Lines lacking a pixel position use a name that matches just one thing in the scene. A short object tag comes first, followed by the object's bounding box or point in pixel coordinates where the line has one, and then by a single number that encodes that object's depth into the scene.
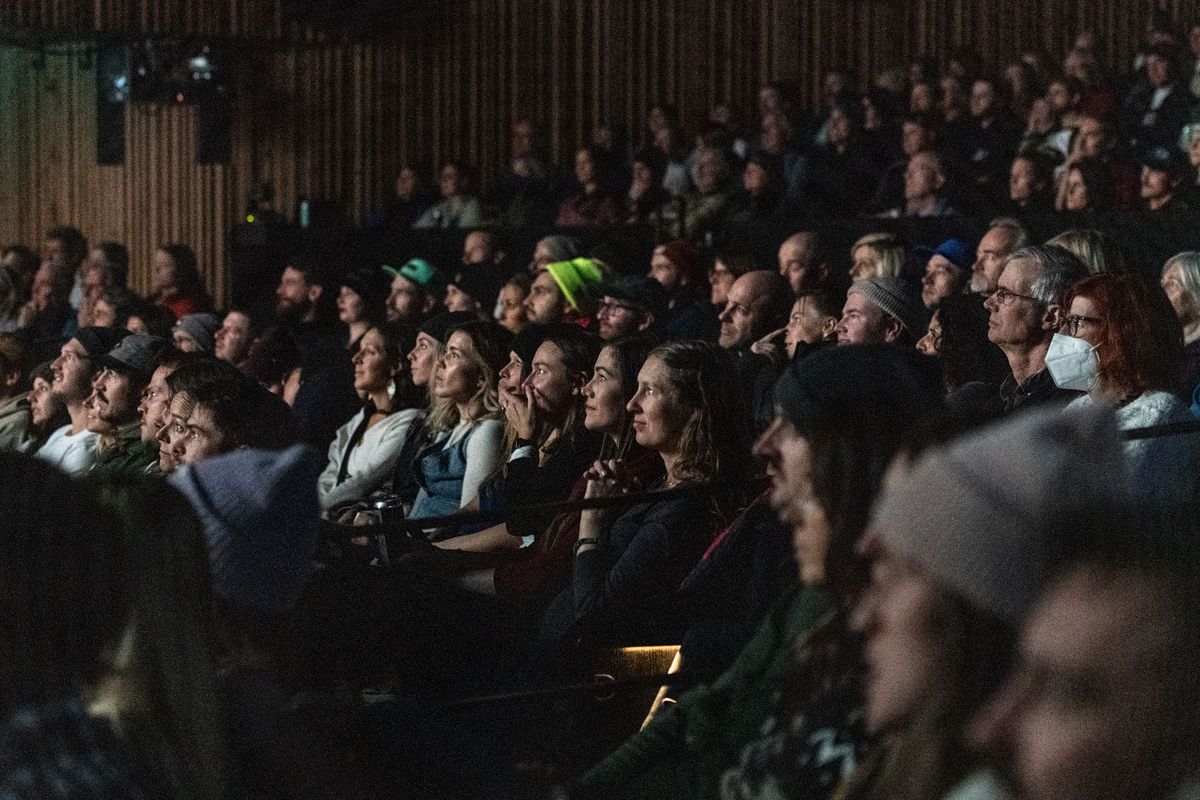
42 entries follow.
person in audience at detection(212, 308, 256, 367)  6.69
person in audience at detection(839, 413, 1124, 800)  1.61
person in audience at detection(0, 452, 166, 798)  1.88
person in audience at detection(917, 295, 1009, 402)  4.70
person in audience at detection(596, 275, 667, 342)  6.05
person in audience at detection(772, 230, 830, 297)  6.42
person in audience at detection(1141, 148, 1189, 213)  7.53
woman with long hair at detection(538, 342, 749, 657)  3.61
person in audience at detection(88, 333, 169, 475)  5.26
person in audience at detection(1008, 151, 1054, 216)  7.80
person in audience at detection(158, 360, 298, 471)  3.87
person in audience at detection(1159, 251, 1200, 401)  4.95
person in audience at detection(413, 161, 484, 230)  10.41
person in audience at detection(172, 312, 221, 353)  6.77
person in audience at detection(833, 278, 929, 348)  4.95
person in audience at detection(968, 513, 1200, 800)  1.56
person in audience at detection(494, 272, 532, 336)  7.08
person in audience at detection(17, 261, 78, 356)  8.52
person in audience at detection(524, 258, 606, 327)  6.65
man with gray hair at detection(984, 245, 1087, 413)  4.43
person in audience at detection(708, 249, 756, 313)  6.54
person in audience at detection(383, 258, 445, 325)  7.77
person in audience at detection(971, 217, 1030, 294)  5.64
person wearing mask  3.65
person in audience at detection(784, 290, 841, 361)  5.31
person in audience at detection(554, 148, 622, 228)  9.59
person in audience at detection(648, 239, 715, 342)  6.84
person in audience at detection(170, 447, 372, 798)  2.11
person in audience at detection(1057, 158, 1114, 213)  7.68
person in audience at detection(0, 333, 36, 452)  6.03
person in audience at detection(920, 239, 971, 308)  5.94
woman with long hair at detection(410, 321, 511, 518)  5.09
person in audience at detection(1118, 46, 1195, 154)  9.62
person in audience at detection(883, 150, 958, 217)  7.96
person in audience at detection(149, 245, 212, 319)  8.49
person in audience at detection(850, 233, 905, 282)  6.20
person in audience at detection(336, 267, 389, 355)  7.86
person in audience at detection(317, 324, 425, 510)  5.86
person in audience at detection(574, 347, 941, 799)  2.04
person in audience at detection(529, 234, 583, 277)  7.50
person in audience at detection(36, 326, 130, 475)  5.56
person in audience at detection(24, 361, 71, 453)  5.98
